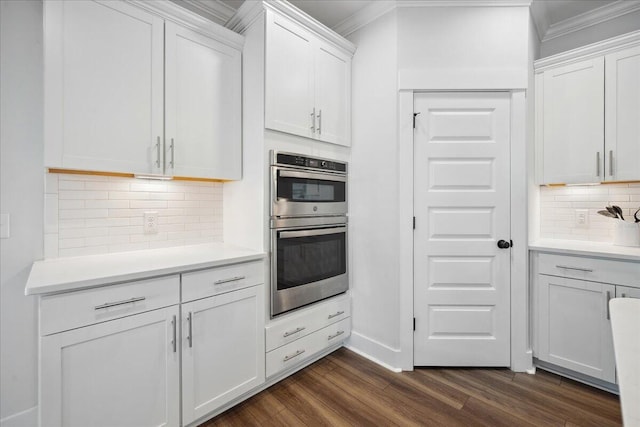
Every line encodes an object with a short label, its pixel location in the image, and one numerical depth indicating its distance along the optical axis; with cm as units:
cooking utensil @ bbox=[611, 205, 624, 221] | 228
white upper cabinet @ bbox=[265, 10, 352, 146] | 200
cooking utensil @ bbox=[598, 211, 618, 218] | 227
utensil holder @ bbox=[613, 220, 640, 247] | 216
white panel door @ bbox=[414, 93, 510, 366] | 222
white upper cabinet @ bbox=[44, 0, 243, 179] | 150
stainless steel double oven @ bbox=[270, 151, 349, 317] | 203
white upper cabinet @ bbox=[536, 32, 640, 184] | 210
